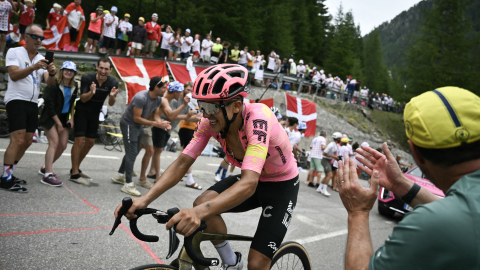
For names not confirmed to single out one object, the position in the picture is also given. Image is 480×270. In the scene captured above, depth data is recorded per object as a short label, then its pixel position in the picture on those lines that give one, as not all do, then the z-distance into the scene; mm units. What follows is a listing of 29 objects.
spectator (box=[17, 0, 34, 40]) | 11305
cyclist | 2385
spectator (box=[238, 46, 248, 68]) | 19781
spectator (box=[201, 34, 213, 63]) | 17562
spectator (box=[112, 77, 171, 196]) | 6375
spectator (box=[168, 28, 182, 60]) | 16934
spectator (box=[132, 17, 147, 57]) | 15211
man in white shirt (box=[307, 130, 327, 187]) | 11508
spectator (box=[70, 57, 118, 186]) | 6309
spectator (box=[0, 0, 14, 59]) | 10547
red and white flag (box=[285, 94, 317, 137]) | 20812
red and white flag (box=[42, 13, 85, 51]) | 12562
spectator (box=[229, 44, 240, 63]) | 19703
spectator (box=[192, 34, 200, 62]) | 17797
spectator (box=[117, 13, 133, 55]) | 14875
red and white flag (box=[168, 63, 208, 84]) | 16391
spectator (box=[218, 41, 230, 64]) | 18097
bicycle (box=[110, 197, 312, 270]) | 1965
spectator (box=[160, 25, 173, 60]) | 16766
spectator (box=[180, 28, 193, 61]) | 17359
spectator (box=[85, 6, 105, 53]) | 13508
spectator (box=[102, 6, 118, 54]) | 13852
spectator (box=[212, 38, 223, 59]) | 17891
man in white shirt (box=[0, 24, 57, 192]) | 5109
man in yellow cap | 1203
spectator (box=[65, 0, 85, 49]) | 12820
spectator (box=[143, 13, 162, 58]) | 15656
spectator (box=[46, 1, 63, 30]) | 12455
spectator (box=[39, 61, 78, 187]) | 5949
